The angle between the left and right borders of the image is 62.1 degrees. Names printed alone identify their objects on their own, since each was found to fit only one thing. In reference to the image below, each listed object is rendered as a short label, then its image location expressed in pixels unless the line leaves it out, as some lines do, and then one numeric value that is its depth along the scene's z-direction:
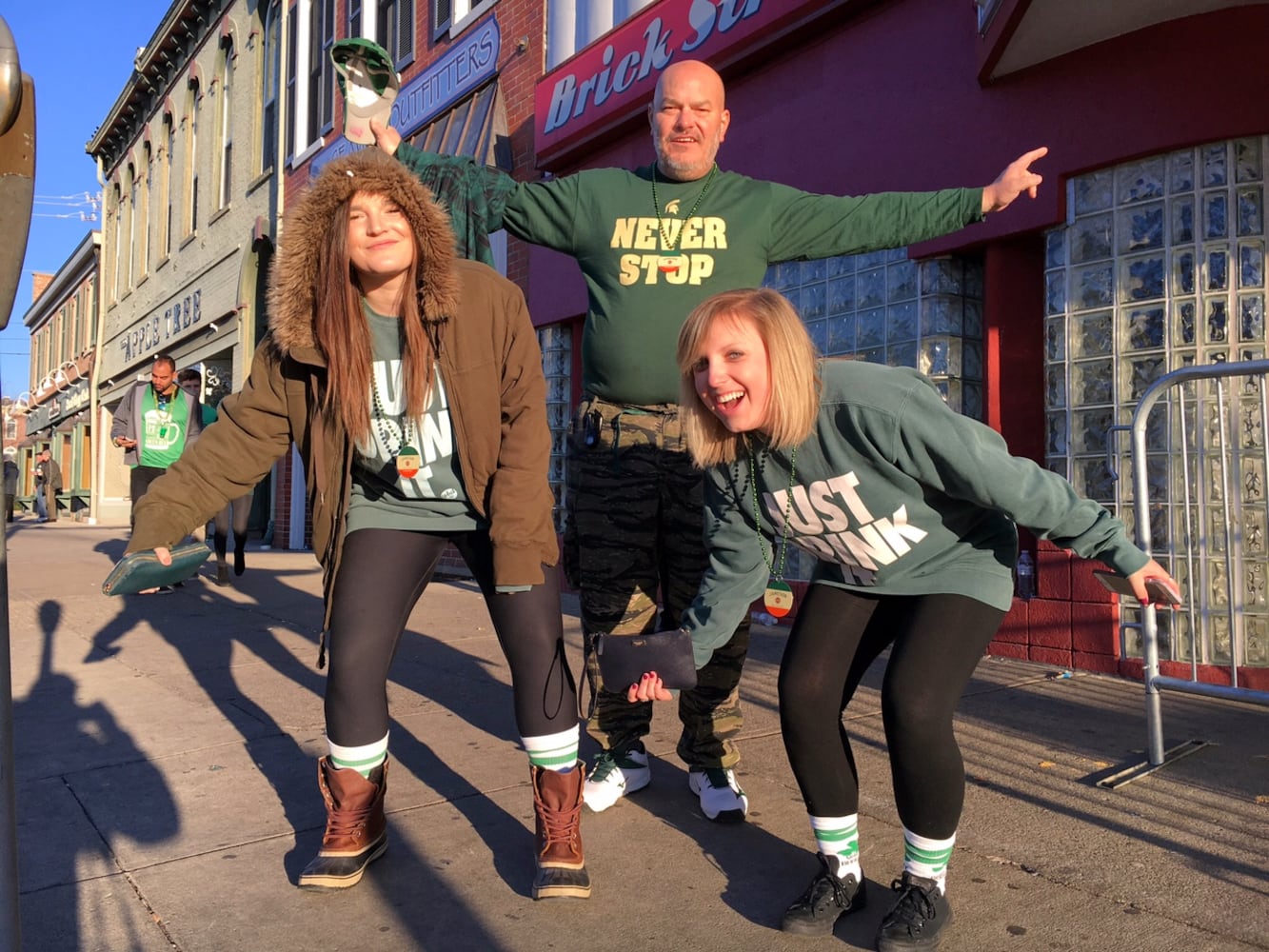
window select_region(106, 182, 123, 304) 28.98
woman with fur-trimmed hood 2.77
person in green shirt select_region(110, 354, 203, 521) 8.97
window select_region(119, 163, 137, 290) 27.38
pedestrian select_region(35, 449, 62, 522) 36.00
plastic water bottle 5.70
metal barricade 4.94
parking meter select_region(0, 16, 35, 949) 1.61
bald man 3.28
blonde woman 2.37
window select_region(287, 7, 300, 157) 16.22
